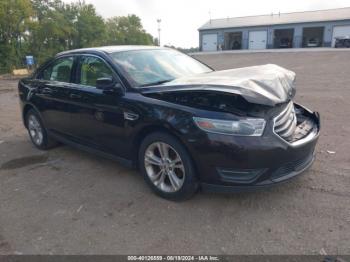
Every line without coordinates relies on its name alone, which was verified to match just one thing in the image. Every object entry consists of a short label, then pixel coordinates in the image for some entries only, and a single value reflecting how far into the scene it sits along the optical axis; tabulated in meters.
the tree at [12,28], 23.10
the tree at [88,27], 33.06
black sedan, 2.81
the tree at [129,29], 49.09
